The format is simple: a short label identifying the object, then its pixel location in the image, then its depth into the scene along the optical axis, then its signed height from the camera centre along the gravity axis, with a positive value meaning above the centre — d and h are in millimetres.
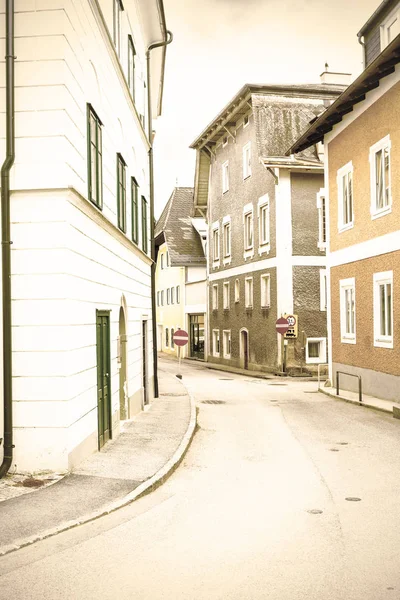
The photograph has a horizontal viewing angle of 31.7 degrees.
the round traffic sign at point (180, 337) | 28203 -756
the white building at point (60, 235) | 9266 +1197
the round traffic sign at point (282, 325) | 28328 -338
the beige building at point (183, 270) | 46562 +3409
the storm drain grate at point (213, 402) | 20641 -2467
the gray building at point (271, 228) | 31734 +4288
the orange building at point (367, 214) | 17422 +2834
